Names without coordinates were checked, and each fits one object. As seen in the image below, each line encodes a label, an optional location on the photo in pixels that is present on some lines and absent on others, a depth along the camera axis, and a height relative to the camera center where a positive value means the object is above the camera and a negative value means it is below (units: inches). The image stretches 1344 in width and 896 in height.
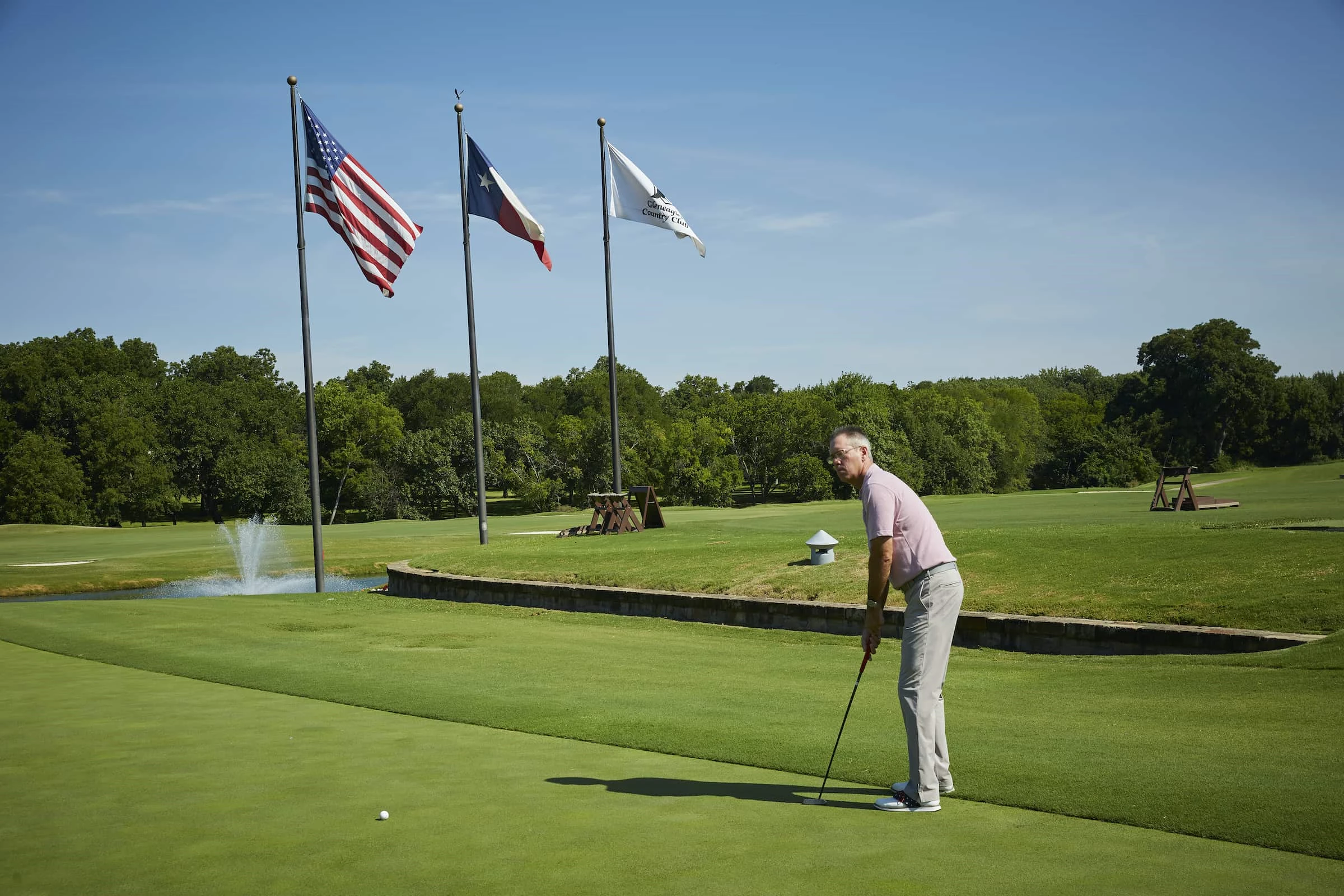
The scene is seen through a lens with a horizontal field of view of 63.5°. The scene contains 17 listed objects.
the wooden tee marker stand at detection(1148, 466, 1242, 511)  1136.8 -53.2
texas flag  1077.1 +275.8
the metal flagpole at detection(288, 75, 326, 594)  943.0 +105.2
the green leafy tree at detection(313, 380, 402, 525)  3321.9 +166.2
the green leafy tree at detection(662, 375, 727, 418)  4512.8 +371.3
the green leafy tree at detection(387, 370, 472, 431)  4185.5 +331.7
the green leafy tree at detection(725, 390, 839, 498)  3334.2 +113.4
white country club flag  1117.1 +284.1
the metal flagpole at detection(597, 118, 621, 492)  1123.3 +126.4
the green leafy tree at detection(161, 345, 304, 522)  3272.6 +173.0
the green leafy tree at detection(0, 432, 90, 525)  2785.4 +34.0
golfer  235.3 -28.6
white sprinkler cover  768.9 -53.6
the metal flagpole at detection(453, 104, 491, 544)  1109.1 +148.3
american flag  917.8 +236.2
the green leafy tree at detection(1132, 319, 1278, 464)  3221.0 +181.2
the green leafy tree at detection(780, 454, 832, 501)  3203.7 -31.0
